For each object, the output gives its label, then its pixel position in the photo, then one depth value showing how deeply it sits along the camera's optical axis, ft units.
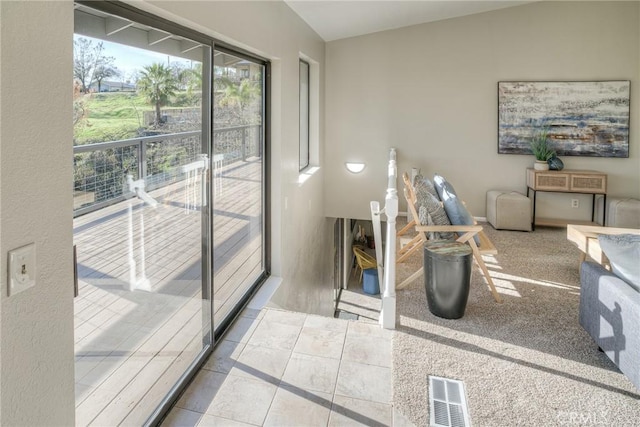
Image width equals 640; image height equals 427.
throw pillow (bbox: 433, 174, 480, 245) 12.54
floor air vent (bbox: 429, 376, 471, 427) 7.34
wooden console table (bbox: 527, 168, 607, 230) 18.86
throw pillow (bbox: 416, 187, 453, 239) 12.61
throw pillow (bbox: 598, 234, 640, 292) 8.08
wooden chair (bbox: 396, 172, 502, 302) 11.96
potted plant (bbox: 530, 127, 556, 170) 19.49
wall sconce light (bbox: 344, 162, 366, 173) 21.35
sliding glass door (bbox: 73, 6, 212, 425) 5.75
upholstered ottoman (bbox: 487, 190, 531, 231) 19.21
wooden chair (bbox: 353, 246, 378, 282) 27.25
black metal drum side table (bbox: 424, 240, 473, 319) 10.64
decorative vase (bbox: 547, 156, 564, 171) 19.36
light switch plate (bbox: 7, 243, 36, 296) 3.72
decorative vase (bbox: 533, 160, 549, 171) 19.40
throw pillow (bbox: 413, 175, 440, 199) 13.33
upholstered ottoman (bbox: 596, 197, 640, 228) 18.17
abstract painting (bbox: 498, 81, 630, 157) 19.39
